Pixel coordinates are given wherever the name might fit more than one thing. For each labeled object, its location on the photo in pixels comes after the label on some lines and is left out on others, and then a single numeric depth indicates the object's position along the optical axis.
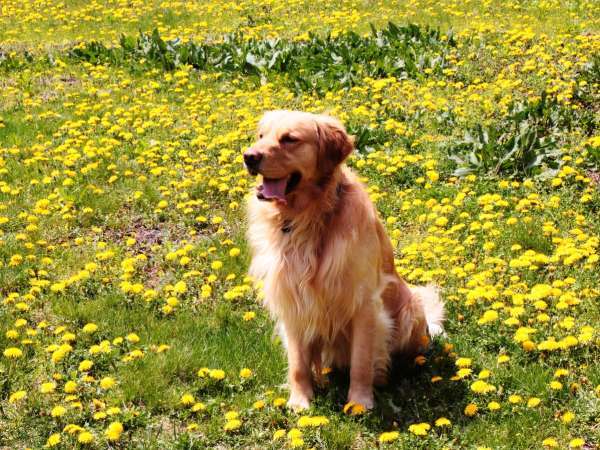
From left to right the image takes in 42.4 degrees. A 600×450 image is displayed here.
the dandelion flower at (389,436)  3.60
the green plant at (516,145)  6.66
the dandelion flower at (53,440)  3.65
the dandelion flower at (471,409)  3.82
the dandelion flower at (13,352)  4.37
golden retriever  3.96
